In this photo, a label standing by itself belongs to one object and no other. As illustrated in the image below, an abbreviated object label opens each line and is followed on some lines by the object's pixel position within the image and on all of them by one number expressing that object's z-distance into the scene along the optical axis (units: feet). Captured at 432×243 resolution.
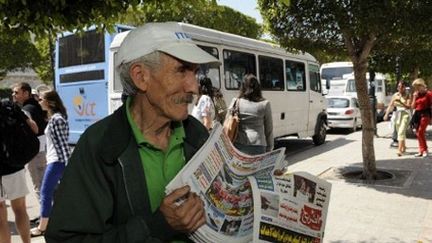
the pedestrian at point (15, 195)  13.99
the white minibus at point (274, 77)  30.60
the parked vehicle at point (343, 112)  58.18
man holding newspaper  4.59
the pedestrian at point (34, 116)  21.07
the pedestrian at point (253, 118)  20.27
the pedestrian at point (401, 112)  35.76
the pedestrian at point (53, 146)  17.39
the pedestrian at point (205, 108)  20.59
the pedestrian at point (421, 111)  34.68
